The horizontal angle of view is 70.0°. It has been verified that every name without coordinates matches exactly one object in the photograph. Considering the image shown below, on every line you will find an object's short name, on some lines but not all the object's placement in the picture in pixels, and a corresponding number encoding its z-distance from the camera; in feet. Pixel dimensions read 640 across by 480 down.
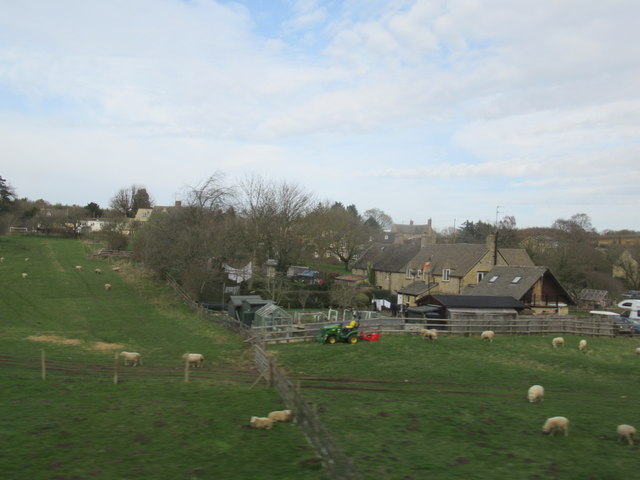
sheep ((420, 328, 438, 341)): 92.48
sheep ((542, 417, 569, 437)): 43.04
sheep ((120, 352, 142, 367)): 74.69
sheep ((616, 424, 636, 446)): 41.06
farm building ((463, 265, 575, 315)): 127.85
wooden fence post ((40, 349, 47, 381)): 58.59
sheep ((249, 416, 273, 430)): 42.60
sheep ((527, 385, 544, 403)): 53.83
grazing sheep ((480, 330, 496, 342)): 95.09
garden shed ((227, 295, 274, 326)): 119.55
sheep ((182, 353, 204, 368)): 75.50
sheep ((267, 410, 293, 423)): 44.50
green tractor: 92.53
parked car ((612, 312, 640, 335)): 110.11
